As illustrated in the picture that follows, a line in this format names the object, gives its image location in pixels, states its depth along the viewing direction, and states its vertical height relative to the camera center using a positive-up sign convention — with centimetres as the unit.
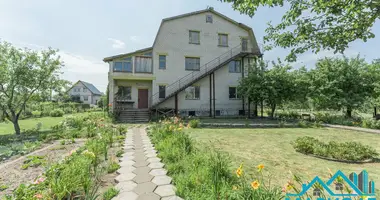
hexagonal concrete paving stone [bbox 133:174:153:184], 348 -143
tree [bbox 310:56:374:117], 1518 +172
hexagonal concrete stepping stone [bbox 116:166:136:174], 395 -143
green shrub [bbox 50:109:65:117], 2248 -78
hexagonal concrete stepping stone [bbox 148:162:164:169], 424 -142
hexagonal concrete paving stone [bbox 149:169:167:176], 382 -143
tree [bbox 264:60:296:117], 1597 +178
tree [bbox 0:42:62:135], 1048 +189
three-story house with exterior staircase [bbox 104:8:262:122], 1723 +381
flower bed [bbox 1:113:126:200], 253 -118
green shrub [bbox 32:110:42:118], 2230 -79
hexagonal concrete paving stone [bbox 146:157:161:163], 471 -142
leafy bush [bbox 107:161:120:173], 398 -137
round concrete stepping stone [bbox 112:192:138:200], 285 -144
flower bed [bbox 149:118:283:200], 229 -118
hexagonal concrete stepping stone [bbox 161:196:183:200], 284 -144
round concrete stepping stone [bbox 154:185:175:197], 297 -144
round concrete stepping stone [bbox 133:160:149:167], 441 -143
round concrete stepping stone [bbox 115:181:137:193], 314 -143
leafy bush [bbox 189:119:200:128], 1143 -115
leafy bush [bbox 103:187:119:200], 282 -139
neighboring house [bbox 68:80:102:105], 4853 +390
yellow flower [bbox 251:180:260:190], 198 -86
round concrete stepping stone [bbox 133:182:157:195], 308 -144
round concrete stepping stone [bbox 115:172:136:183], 352 -143
